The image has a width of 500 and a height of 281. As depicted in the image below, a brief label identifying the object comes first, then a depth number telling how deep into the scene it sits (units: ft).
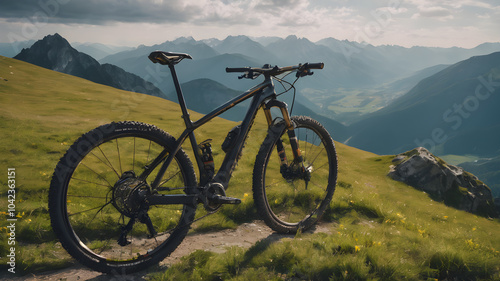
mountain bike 11.75
